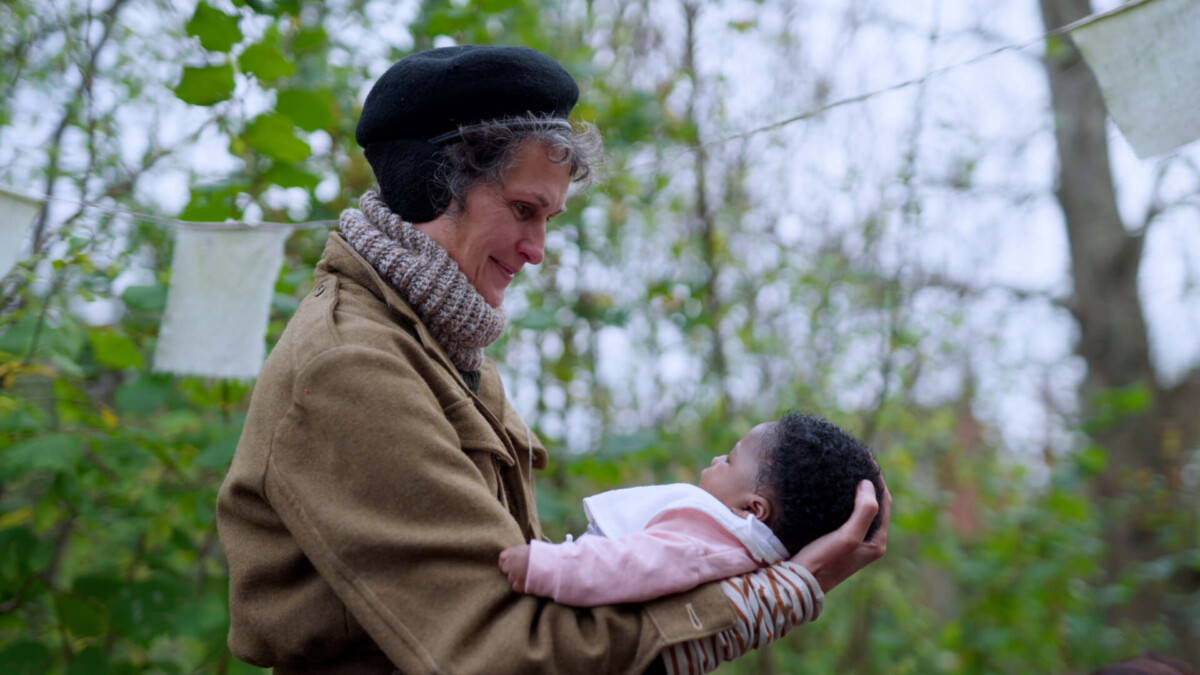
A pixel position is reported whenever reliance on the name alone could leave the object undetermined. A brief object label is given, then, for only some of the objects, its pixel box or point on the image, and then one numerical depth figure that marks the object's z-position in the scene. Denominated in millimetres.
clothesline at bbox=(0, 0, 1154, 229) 2189
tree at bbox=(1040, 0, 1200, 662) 5416
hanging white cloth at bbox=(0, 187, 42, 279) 2217
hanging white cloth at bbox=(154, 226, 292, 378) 2629
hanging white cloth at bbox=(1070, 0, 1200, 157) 2146
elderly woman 1164
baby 1221
